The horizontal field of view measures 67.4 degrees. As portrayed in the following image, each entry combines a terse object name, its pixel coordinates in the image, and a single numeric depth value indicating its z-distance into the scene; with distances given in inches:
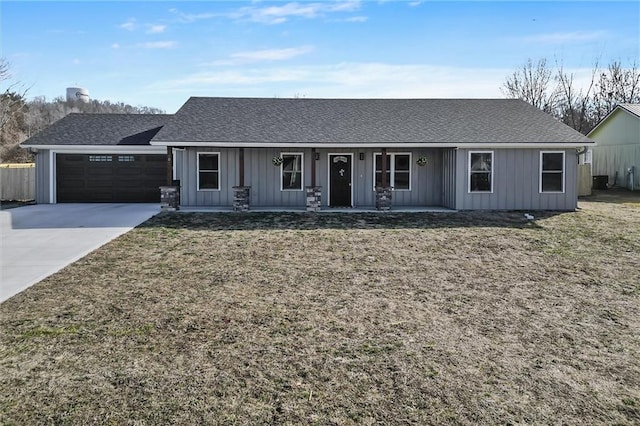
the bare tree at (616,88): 1401.3
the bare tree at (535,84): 1561.3
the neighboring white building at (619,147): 959.6
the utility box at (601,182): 941.2
